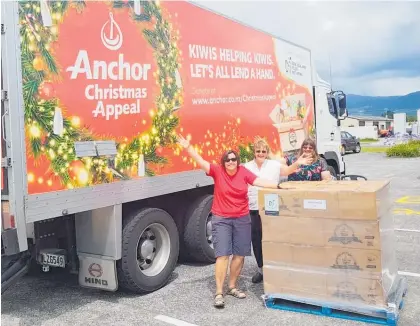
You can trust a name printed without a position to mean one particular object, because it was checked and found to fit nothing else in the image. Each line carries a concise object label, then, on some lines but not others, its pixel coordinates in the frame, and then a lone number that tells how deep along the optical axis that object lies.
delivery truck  3.74
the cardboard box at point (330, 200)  3.98
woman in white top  4.93
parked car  32.22
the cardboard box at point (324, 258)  3.98
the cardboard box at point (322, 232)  3.98
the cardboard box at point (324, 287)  3.98
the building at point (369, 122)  89.25
